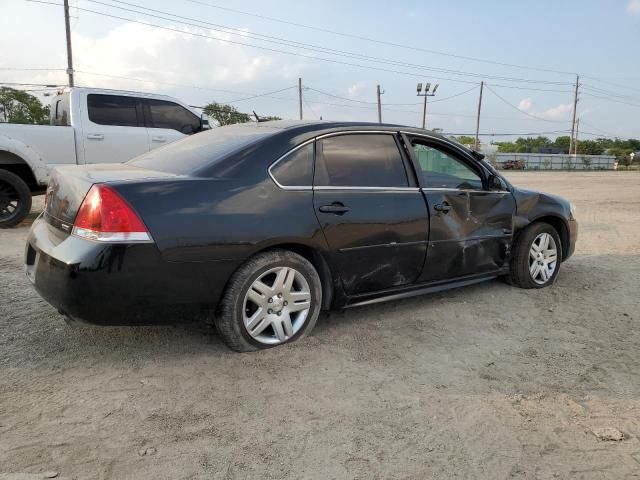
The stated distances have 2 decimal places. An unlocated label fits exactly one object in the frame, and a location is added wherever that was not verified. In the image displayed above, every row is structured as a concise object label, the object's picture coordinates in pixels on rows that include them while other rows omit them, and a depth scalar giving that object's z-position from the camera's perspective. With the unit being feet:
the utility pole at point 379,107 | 169.89
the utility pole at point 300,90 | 182.39
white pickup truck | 24.13
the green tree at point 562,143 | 353.35
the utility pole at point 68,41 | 83.87
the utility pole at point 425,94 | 184.65
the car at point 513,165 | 197.16
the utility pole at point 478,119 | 211.74
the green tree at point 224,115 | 137.67
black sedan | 9.28
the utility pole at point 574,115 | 235.40
